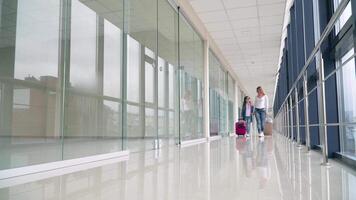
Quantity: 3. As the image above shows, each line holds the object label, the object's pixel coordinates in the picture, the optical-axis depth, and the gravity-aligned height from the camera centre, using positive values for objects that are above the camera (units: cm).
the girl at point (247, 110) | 868 +27
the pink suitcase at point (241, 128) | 877 -24
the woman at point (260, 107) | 720 +29
